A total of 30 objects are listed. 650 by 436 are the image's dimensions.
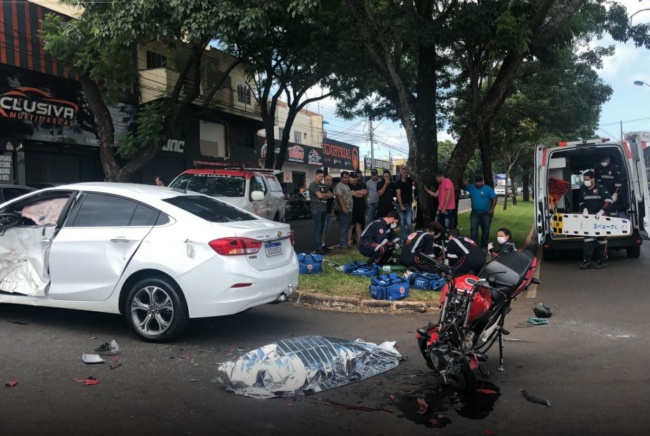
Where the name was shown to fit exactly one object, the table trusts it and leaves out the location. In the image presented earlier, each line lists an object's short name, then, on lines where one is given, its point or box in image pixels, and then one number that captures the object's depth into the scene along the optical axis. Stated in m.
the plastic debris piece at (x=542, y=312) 6.71
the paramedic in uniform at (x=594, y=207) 10.02
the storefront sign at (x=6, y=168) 15.93
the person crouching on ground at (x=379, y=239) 9.01
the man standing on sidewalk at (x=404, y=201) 11.87
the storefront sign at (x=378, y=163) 61.22
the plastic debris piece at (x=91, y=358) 4.75
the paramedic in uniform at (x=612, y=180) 10.24
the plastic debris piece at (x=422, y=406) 3.86
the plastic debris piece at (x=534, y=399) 3.99
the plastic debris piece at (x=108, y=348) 5.04
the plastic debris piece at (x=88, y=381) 4.25
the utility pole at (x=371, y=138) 51.47
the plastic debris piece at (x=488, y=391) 4.24
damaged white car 5.14
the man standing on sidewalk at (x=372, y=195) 12.97
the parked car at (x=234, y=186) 11.27
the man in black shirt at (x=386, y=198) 11.77
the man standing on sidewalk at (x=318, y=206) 10.96
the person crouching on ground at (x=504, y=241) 4.74
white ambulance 10.08
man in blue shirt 11.38
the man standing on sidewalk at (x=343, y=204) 11.21
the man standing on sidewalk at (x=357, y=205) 11.72
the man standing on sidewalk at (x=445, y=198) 10.45
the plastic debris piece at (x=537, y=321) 6.45
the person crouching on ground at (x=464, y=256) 5.82
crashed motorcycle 4.25
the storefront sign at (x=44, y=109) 15.80
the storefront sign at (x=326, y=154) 38.19
